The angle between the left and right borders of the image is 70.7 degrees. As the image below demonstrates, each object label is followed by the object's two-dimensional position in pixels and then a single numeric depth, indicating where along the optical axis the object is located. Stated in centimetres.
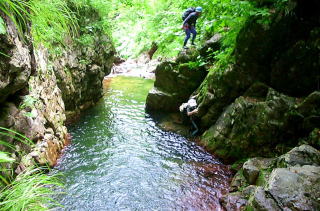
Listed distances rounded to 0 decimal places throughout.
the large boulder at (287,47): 709
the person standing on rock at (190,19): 1098
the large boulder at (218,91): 877
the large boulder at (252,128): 734
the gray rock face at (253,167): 647
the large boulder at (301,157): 569
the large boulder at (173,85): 1185
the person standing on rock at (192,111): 1017
